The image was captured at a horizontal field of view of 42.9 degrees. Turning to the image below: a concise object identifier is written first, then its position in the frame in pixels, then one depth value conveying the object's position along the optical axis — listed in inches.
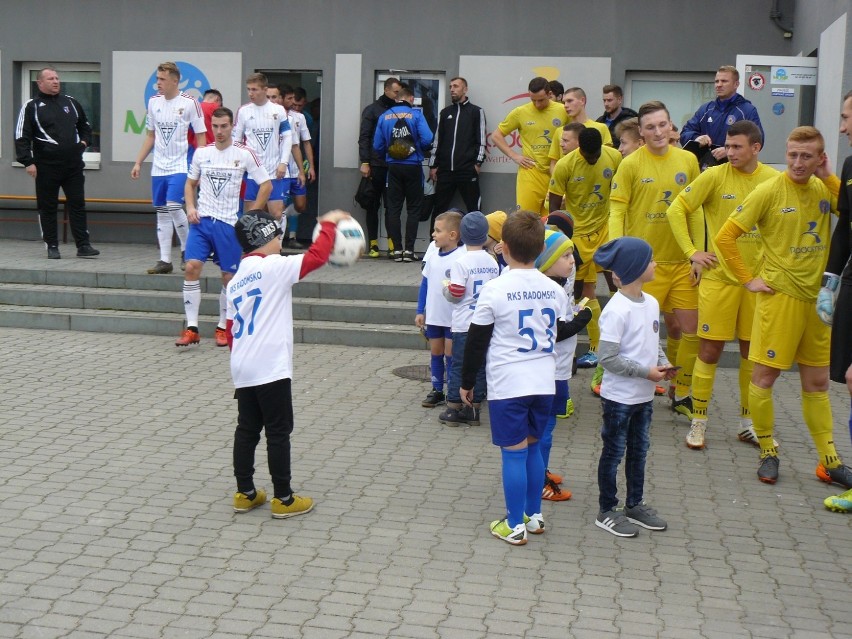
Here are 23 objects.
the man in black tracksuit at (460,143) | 546.9
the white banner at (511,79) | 555.8
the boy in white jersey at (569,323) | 239.9
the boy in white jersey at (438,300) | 315.9
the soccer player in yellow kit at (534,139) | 447.8
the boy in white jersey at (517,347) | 217.9
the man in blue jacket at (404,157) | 537.0
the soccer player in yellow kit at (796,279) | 262.2
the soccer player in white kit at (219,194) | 397.4
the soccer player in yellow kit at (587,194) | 362.9
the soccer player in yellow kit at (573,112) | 407.2
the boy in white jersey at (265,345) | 231.6
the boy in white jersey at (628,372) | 227.8
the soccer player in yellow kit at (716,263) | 293.0
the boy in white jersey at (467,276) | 294.7
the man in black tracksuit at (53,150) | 527.2
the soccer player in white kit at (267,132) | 485.7
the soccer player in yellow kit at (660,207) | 319.6
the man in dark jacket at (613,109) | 445.7
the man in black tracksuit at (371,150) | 550.3
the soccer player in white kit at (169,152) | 483.8
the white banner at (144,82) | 594.9
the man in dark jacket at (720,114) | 373.4
